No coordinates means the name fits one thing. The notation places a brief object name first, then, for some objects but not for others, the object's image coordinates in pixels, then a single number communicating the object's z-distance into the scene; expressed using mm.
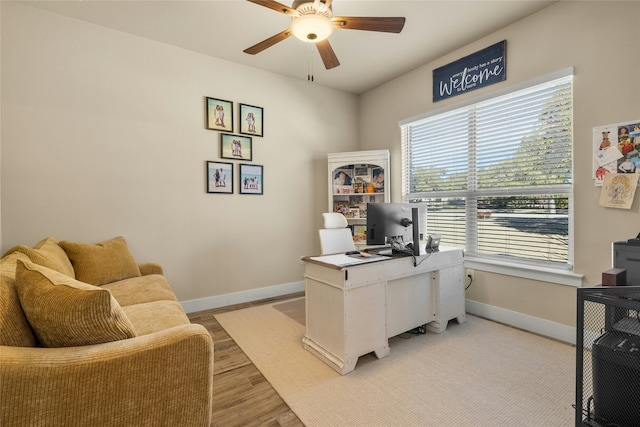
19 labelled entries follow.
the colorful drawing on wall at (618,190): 2139
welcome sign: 2920
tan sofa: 892
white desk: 2072
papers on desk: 2133
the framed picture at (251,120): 3617
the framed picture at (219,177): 3432
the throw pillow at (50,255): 1729
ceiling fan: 1895
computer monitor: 2438
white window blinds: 2586
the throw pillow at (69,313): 1005
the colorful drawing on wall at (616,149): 2139
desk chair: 2944
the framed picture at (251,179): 3646
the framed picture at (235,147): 3508
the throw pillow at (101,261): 2416
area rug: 1628
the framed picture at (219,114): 3408
